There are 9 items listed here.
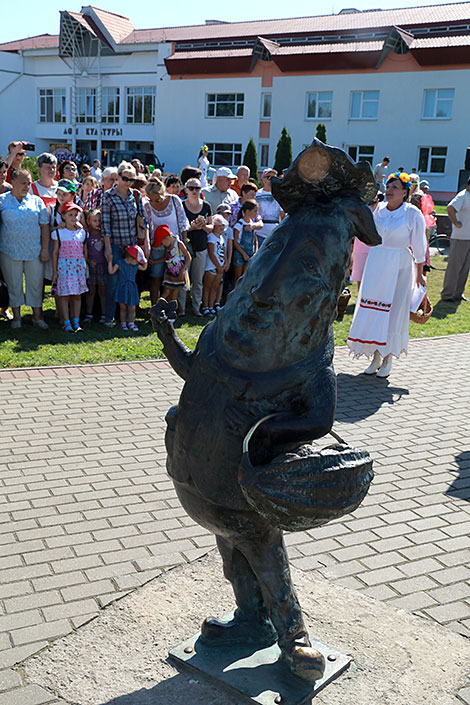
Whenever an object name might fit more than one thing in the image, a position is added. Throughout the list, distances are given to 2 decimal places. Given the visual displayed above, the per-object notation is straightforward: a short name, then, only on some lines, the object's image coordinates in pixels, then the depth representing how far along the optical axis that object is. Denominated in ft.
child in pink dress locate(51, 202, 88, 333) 29.07
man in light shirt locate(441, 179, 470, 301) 43.68
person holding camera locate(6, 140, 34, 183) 33.50
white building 124.77
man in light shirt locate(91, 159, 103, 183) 58.95
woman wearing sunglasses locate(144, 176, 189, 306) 31.50
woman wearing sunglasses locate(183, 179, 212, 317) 33.60
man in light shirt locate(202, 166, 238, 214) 36.37
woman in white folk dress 25.16
